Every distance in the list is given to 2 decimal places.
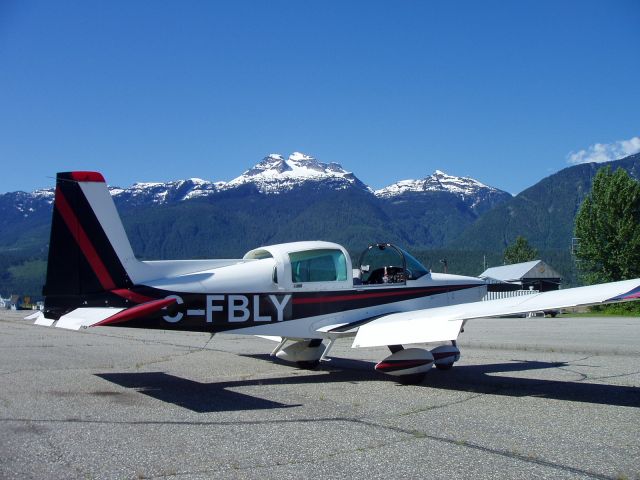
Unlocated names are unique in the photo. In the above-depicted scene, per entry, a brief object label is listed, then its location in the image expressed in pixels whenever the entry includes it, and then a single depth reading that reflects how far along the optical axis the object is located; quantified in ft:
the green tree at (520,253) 360.69
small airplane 30.94
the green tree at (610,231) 187.32
